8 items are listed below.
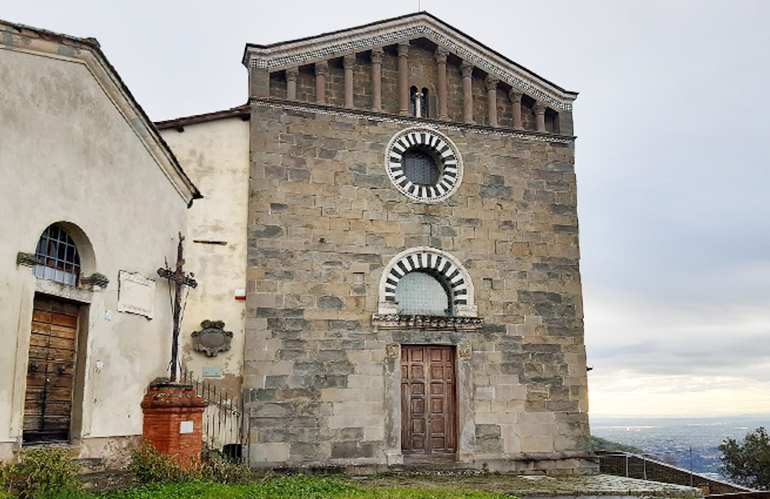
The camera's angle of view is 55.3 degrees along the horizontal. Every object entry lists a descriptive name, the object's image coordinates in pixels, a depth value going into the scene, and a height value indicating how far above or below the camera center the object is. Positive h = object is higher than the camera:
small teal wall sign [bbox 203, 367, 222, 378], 14.20 +0.40
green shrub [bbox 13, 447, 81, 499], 7.85 -0.89
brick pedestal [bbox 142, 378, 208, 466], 10.46 -0.38
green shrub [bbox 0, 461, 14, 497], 7.58 -0.85
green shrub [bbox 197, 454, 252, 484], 11.37 -1.23
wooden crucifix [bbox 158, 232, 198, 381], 11.22 +1.54
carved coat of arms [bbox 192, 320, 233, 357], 14.16 +1.04
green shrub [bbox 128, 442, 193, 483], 9.89 -1.00
